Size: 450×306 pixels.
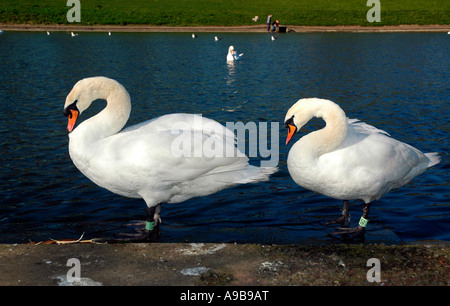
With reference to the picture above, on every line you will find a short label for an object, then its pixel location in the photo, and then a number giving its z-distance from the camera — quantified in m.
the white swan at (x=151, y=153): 5.10
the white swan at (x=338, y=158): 5.18
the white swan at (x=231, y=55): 25.14
